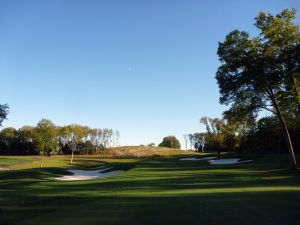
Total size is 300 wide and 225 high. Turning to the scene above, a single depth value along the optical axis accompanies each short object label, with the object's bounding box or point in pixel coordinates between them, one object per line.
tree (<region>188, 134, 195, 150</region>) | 101.81
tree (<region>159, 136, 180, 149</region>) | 114.57
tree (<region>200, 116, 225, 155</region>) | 60.98
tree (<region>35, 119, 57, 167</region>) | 45.26
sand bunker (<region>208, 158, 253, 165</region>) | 29.19
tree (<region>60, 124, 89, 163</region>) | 64.35
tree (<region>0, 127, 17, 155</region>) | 84.88
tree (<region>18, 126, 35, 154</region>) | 83.18
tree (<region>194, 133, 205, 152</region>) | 93.21
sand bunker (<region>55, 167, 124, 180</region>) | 23.67
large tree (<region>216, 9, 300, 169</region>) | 18.55
